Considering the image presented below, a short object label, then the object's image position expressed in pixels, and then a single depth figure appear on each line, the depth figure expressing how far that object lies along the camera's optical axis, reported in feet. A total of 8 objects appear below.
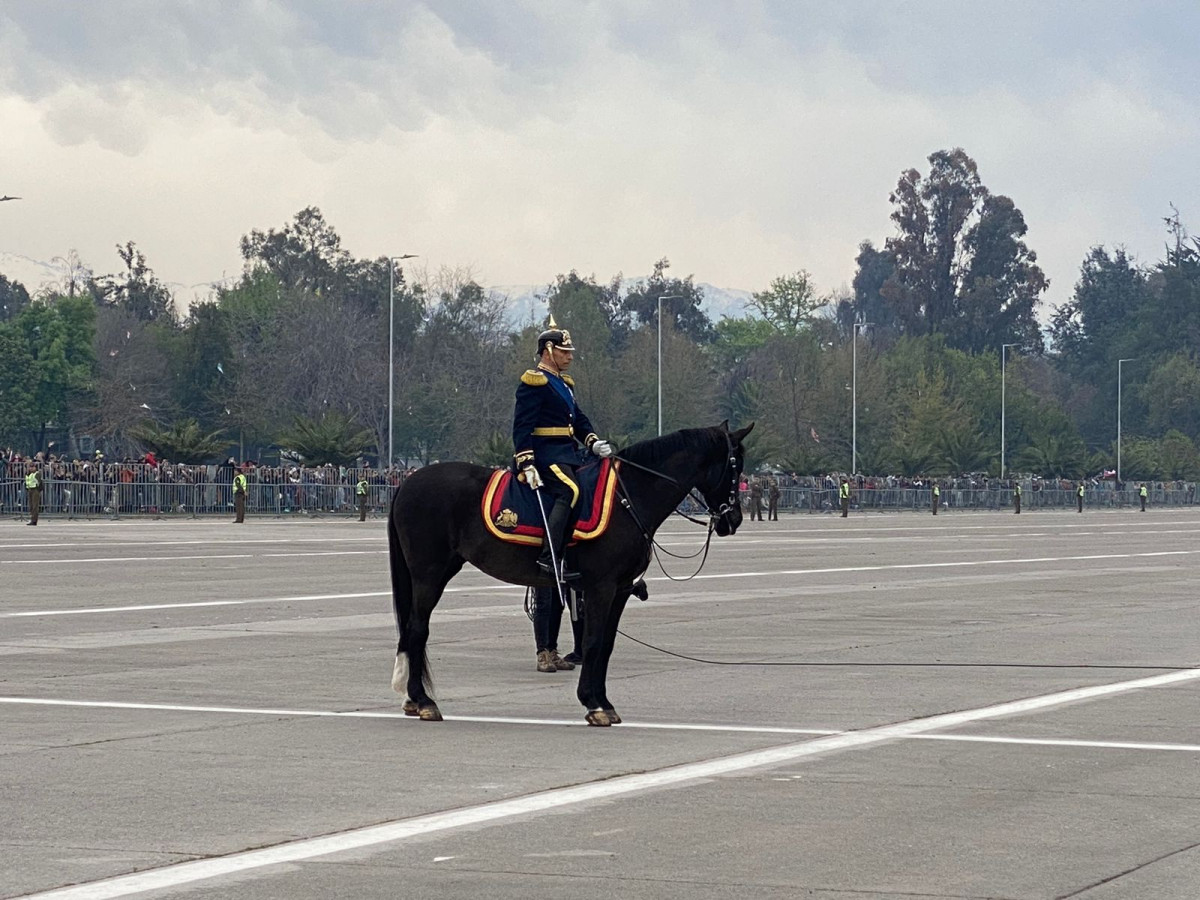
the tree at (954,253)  487.20
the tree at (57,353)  306.35
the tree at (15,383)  302.04
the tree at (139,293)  448.24
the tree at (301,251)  440.86
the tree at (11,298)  478.59
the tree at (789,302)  444.55
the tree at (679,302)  465.47
